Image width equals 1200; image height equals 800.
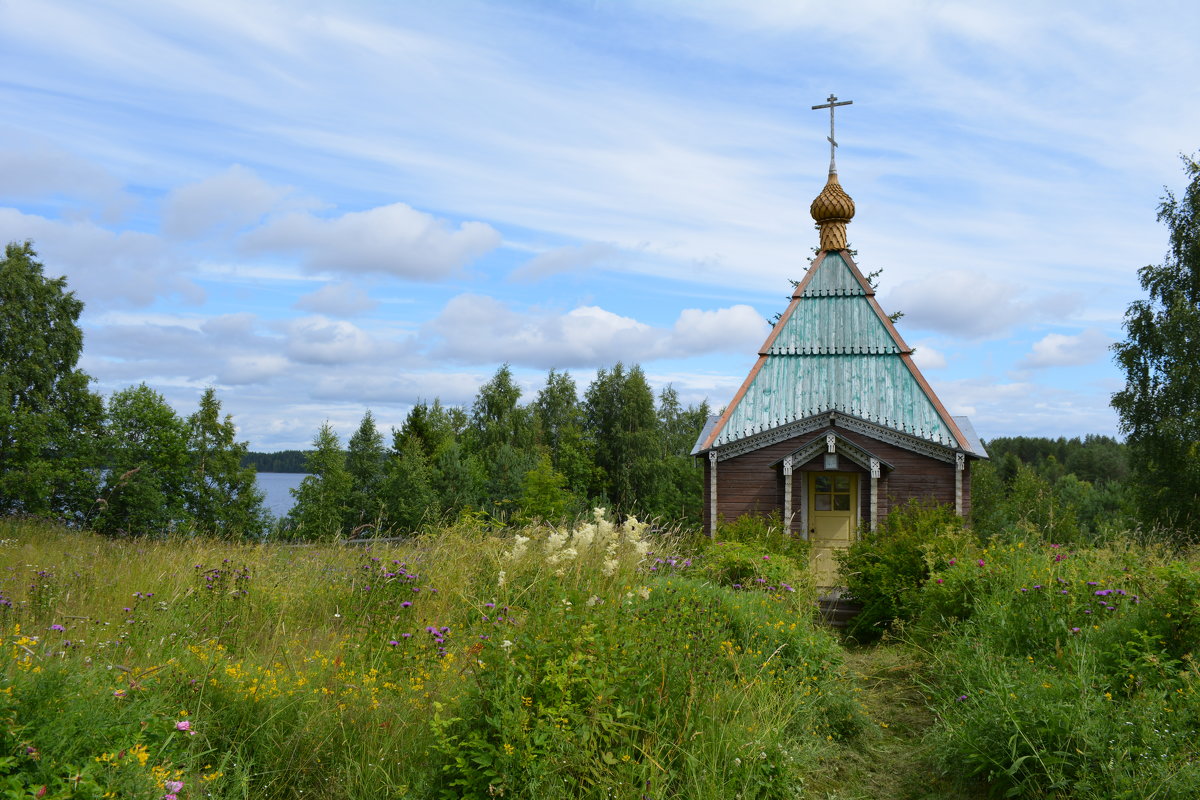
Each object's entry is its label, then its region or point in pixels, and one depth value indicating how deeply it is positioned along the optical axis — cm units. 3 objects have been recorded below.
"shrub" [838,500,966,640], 938
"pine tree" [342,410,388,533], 3731
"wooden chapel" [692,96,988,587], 1617
